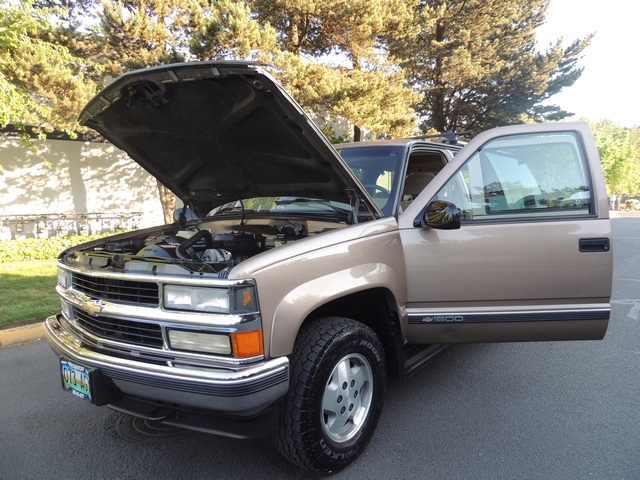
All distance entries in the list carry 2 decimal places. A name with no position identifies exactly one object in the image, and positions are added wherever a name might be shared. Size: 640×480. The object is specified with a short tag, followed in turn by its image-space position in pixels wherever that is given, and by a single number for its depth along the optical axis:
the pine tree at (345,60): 11.62
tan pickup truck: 2.16
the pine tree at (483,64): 18.89
